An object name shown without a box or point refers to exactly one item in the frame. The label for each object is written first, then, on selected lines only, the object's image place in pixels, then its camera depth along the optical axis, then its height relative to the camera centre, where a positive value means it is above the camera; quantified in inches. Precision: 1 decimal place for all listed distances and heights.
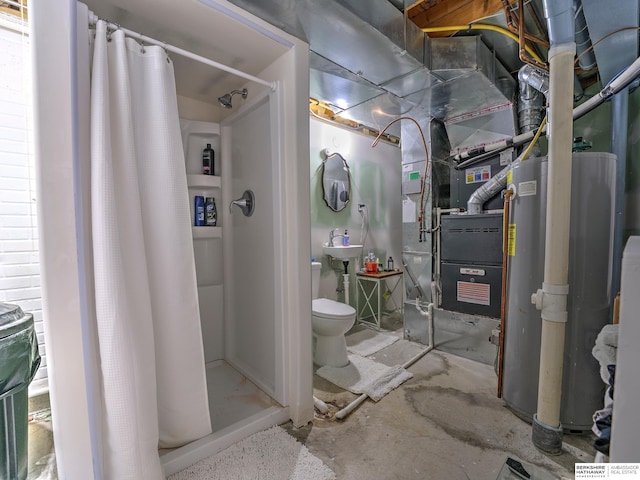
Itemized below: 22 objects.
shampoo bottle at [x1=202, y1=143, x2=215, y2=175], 87.1 +20.3
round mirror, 124.5 +19.4
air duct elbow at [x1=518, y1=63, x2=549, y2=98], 77.2 +40.2
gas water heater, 58.1 -11.2
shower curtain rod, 43.8 +31.3
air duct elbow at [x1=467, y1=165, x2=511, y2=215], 90.5 +10.5
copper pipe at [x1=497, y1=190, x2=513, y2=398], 71.8 -17.8
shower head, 72.9 +32.9
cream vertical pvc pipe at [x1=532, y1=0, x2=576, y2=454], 51.4 -0.5
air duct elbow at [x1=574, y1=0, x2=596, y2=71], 65.9 +47.4
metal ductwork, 58.1 +42.4
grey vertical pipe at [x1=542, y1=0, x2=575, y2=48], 48.9 +35.9
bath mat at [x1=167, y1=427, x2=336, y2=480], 50.6 -44.6
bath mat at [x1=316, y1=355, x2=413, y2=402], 77.5 -45.2
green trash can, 42.0 -23.9
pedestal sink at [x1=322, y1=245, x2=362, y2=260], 116.3 -11.1
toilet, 85.2 -32.7
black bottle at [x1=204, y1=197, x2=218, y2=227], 87.0 +4.4
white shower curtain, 41.9 -6.3
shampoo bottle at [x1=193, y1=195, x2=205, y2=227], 86.0 +4.7
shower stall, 38.5 +0.6
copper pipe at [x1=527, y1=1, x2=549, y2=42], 72.3 +54.3
